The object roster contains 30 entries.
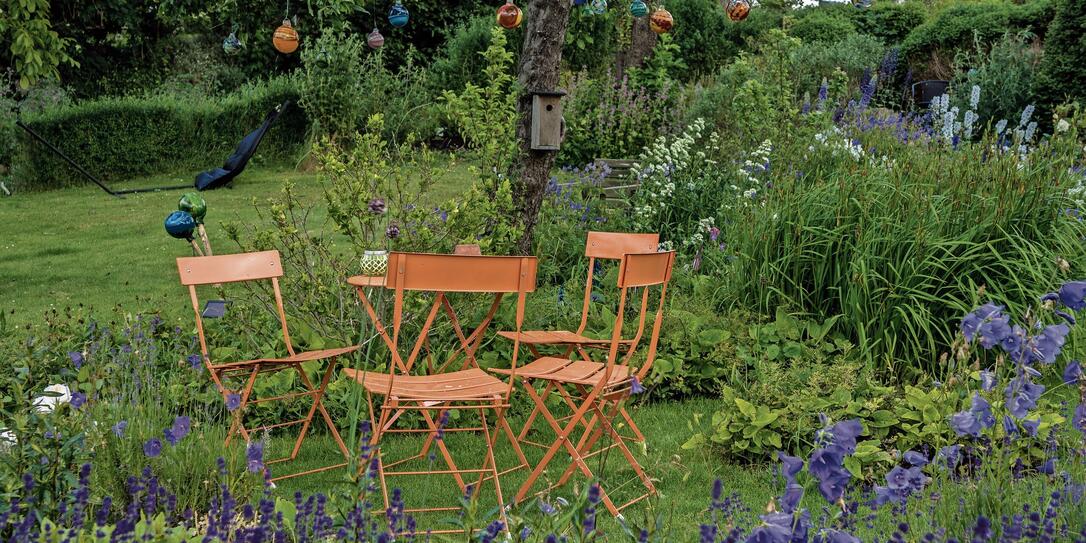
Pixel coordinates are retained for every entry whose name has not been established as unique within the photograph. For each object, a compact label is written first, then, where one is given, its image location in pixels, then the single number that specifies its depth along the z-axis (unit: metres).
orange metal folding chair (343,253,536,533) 3.16
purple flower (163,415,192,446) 2.58
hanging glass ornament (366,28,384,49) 9.40
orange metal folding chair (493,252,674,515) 3.26
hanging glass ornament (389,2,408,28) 7.97
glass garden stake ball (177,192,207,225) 4.84
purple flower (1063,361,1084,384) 1.98
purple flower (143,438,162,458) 2.58
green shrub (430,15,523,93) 13.66
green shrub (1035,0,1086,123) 9.93
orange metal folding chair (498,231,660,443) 4.04
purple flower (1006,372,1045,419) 1.96
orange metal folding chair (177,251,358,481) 3.62
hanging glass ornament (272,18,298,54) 8.59
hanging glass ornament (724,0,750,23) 7.41
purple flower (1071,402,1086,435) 2.04
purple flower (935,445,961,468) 2.04
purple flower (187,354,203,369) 3.72
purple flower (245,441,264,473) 2.38
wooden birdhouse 5.57
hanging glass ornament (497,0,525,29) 6.39
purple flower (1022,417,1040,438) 2.08
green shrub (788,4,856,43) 20.47
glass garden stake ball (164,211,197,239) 4.71
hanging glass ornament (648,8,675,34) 7.50
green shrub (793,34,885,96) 13.40
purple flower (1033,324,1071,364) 1.98
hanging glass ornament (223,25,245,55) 10.00
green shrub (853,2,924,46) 20.19
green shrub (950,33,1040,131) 10.41
